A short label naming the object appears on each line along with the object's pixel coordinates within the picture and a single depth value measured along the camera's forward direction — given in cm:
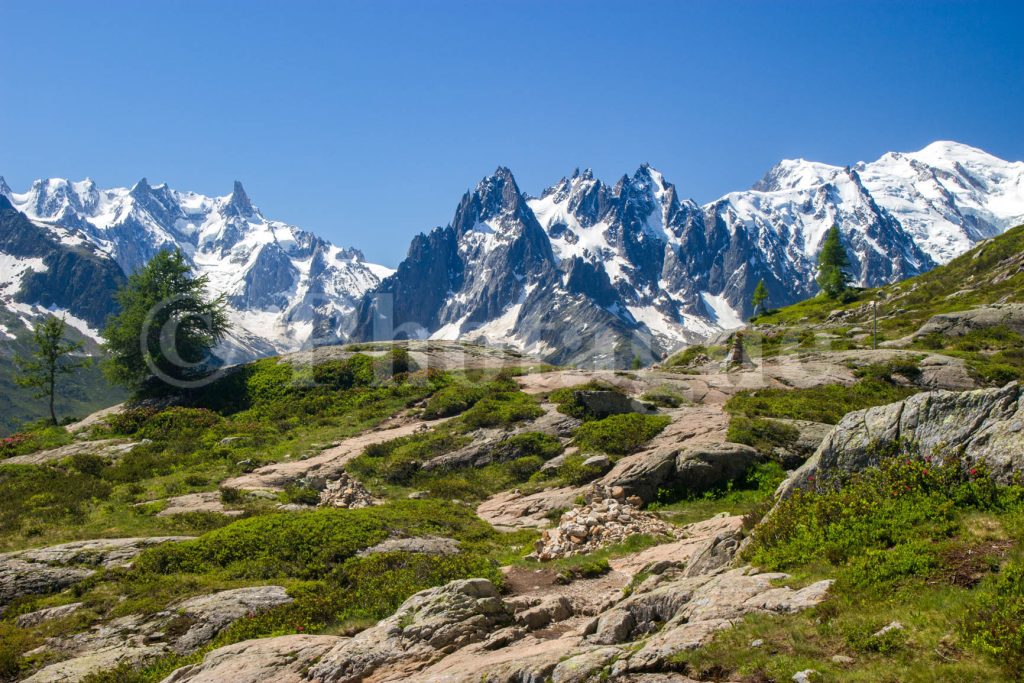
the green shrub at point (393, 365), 4488
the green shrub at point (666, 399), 3500
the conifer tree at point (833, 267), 10350
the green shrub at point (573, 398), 3244
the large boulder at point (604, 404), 3241
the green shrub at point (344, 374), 4375
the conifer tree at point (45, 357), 4734
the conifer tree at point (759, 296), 11069
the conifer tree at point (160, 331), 4422
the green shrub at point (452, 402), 3650
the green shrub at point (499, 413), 3294
